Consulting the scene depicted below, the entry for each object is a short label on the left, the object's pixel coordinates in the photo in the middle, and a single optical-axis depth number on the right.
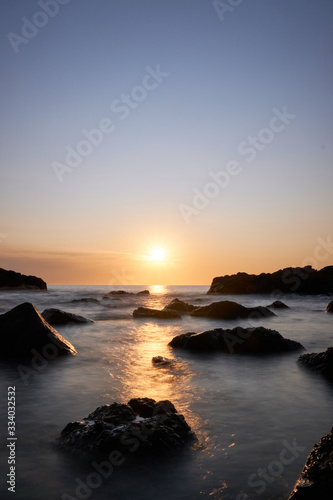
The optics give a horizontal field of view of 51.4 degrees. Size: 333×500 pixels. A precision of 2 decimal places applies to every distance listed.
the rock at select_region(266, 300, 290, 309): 29.12
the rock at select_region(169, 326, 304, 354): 11.00
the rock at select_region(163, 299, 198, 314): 25.77
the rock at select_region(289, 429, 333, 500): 2.98
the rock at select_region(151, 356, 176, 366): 9.48
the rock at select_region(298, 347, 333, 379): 8.16
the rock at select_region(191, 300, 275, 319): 21.05
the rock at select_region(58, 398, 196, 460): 4.26
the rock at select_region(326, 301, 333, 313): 26.76
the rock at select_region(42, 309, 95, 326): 16.55
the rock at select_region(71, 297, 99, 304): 38.97
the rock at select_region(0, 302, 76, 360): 9.87
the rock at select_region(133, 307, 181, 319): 22.05
